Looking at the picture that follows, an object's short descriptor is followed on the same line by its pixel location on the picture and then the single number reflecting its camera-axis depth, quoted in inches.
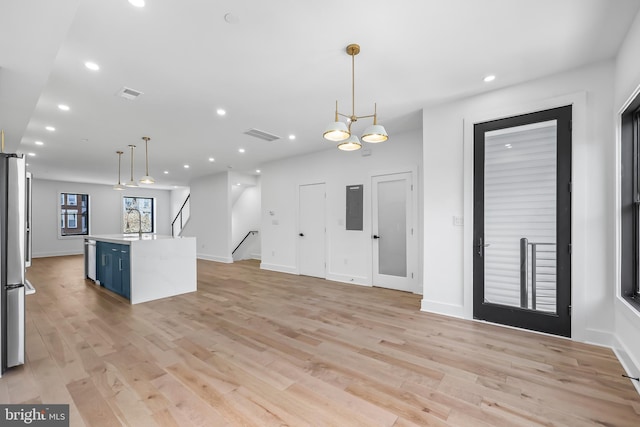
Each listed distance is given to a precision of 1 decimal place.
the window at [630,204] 100.9
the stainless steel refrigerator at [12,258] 92.5
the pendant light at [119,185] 251.0
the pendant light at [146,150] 210.8
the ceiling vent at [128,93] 133.6
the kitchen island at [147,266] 177.4
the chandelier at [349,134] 104.0
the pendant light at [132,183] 231.8
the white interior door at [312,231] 255.3
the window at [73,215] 418.6
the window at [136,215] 471.8
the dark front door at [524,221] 123.0
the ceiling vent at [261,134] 199.8
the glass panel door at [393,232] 202.8
